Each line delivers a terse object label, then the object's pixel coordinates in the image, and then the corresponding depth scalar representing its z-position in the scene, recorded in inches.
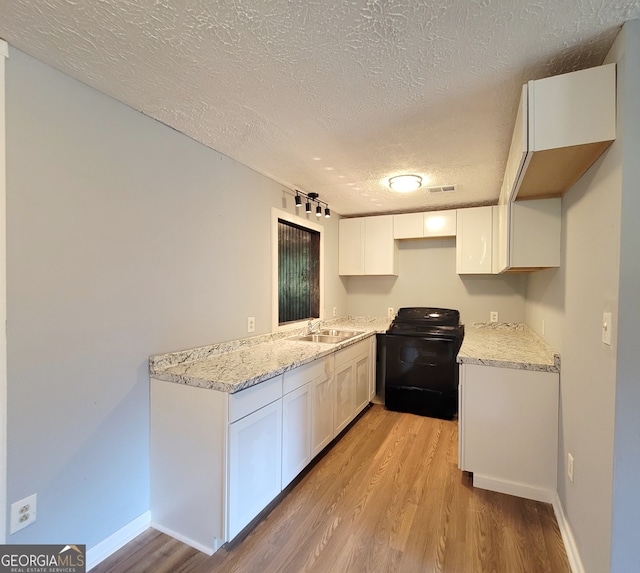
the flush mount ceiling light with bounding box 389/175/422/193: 102.7
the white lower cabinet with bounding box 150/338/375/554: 60.7
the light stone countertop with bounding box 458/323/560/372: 77.4
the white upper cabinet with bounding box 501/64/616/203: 45.9
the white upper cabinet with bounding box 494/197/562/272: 75.1
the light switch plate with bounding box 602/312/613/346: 45.7
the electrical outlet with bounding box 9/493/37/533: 49.3
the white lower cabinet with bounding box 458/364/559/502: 76.0
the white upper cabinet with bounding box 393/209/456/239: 138.3
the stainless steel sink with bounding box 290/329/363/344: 120.6
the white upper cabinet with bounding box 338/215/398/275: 149.1
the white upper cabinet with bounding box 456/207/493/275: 130.8
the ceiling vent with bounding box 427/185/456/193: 113.8
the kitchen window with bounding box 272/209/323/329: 113.6
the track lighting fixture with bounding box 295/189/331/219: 117.9
